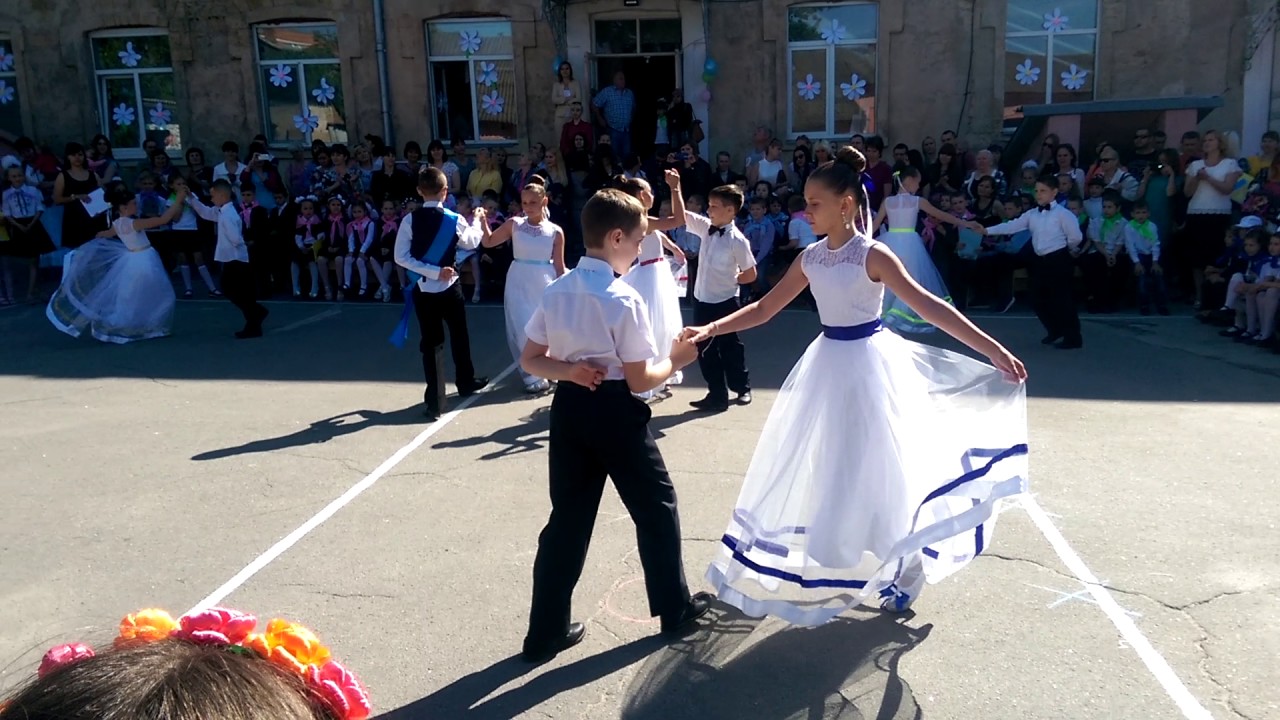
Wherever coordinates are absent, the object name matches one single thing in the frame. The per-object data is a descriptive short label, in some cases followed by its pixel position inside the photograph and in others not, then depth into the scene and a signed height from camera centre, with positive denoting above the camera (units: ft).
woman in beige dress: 53.72 +3.35
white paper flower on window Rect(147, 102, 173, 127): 61.26 +3.38
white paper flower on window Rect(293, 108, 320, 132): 60.13 +2.67
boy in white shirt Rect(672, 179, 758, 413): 25.99 -3.32
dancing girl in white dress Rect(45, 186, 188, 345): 37.42 -4.16
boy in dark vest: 26.13 -2.43
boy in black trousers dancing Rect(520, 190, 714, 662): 12.55 -3.17
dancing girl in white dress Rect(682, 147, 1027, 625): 13.29 -4.07
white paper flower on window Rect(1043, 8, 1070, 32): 52.49 +6.07
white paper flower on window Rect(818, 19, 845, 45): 54.34 +6.09
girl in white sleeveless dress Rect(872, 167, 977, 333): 36.78 -3.10
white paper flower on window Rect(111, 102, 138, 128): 61.46 +3.37
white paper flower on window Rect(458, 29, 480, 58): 57.72 +6.59
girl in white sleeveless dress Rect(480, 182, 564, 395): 27.84 -2.72
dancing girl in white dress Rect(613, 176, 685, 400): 25.68 -3.25
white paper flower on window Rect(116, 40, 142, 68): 60.49 +6.76
